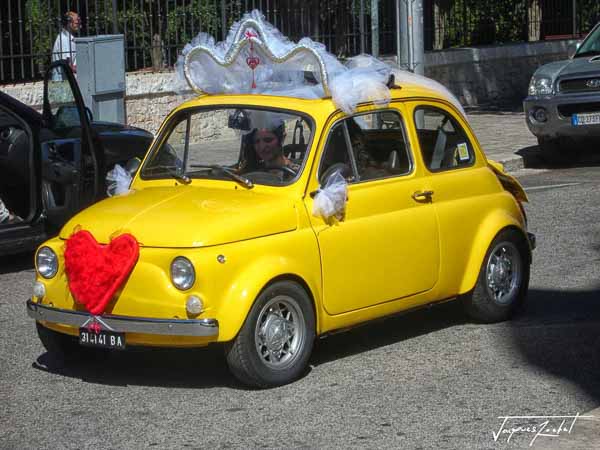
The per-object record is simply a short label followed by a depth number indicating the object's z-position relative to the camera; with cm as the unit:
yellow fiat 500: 684
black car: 1062
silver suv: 1636
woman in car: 761
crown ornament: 774
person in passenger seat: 772
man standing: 1747
